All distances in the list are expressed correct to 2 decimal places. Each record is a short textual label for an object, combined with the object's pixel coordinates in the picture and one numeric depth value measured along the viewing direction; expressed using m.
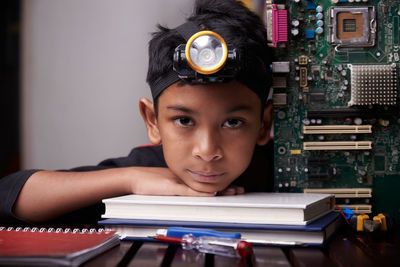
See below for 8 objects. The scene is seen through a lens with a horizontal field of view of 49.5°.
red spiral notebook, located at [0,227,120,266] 0.60
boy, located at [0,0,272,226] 0.98
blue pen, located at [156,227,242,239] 0.72
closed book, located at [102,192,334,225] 0.79
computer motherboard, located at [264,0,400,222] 1.12
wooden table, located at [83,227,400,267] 0.67
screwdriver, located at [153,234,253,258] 0.68
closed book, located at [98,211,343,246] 0.76
